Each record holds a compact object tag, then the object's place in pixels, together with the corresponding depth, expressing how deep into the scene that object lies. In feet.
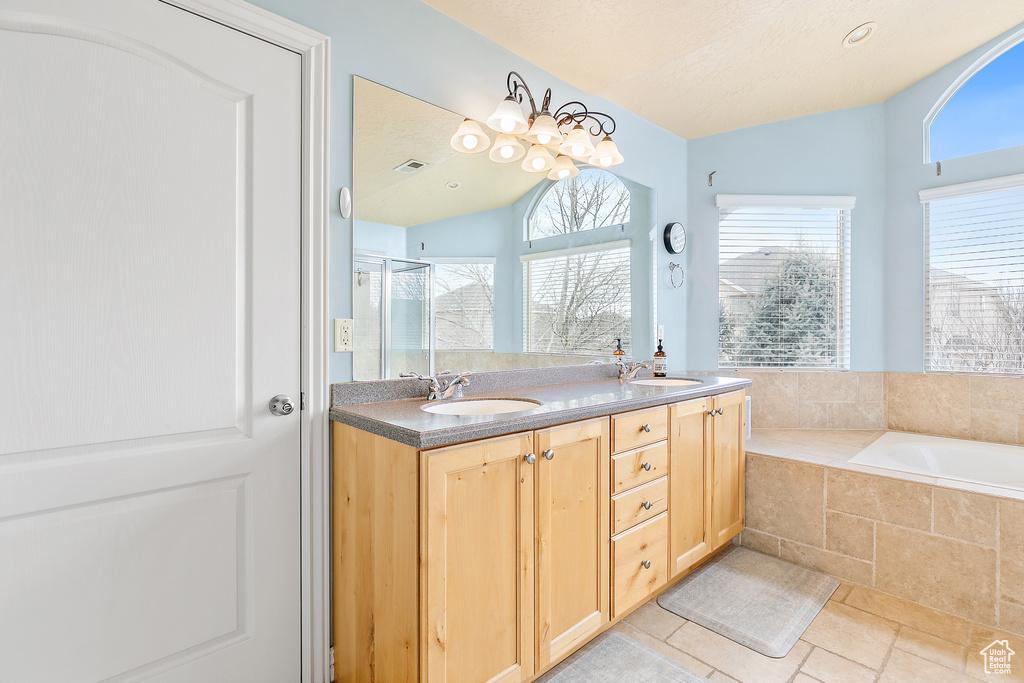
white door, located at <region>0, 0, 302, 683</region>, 3.73
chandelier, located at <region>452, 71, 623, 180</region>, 6.51
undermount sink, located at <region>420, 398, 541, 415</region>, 5.81
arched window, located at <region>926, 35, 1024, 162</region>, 8.48
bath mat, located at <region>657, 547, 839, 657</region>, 6.05
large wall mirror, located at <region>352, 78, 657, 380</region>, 5.68
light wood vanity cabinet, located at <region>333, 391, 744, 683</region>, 4.05
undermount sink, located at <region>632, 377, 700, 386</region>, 8.52
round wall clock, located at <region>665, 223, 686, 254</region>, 10.10
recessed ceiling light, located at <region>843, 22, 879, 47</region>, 7.40
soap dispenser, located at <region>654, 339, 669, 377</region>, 9.09
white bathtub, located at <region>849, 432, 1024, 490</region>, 7.92
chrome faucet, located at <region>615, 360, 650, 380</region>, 8.46
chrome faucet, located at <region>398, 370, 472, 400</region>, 5.85
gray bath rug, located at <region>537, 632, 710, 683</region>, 5.26
